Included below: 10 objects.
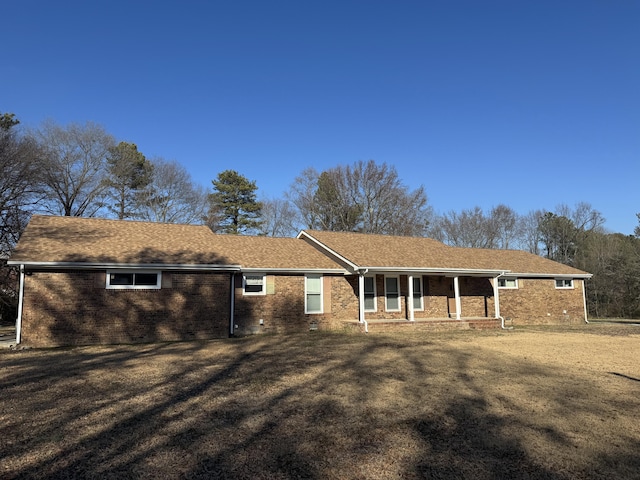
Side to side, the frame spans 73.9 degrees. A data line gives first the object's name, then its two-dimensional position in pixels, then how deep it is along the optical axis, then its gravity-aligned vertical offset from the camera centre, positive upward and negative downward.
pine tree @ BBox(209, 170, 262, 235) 38.25 +8.04
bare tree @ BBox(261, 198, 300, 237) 40.03 +6.96
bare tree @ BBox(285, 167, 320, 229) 37.34 +7.67
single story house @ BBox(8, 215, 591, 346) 12.92 +0.32
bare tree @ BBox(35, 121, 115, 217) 28.98 +8.61
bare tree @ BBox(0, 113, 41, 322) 21.77 +5.11
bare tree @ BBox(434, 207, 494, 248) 45.09 +6.37
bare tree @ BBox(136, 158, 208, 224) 34.09 +7.91
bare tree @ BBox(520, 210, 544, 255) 47.09 +6.59
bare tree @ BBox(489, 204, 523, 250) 45.50 +7.06
